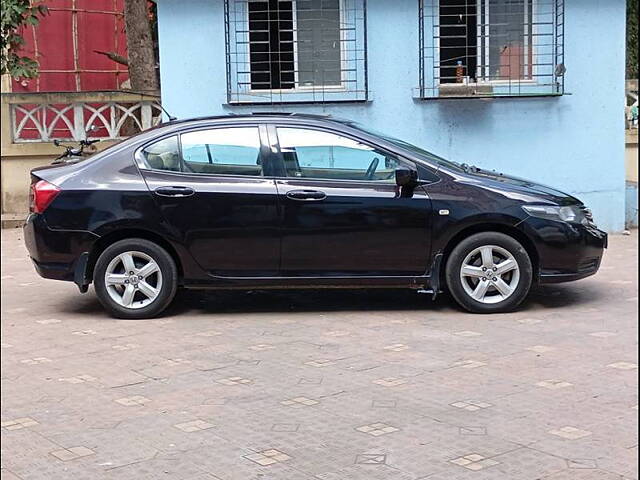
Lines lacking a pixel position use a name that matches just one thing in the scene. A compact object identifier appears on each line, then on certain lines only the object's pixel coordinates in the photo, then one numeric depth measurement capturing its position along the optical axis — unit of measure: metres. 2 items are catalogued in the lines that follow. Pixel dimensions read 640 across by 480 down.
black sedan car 7.77
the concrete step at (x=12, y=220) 14.20
